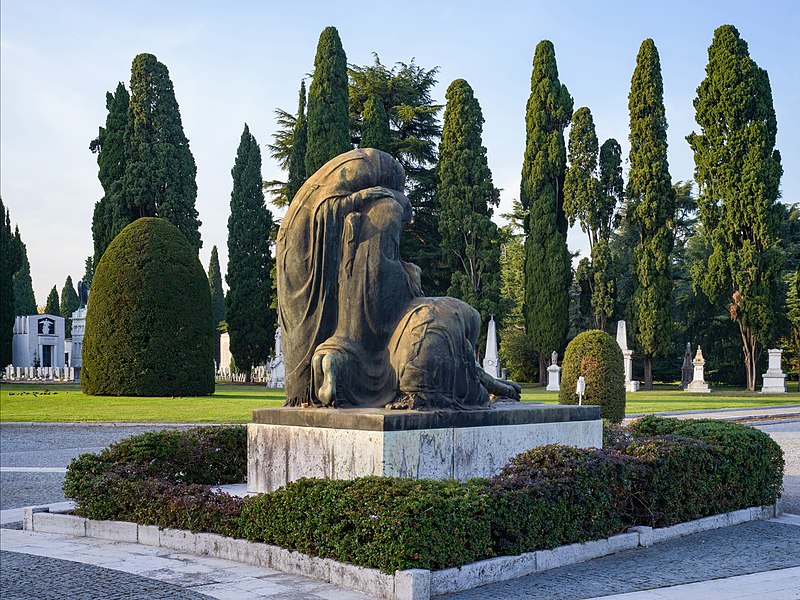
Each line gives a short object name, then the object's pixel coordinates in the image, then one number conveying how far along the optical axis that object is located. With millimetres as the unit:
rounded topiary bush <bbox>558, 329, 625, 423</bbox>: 18016
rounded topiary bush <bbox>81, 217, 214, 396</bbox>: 27875
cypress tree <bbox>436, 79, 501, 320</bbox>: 39906
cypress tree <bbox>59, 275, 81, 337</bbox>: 74850
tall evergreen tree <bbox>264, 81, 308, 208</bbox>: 42031
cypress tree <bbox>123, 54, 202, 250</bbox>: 39188
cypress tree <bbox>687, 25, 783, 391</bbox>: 37125
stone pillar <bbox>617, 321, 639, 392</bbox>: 39312
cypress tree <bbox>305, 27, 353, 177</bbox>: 38500
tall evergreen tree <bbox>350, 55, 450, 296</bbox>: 42438
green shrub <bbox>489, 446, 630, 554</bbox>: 6199
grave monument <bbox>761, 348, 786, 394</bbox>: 37188
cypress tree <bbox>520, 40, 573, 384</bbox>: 41250
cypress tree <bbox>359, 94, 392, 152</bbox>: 39656
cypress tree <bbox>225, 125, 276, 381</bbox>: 43531
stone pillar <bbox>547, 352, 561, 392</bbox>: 39212
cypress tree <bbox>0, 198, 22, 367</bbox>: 40781
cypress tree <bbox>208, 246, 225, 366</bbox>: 64275
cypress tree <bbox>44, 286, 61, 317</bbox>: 70000
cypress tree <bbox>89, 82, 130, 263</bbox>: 39500
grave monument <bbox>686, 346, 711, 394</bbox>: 38812
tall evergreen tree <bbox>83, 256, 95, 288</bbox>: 76162
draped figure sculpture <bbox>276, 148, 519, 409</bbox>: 7844
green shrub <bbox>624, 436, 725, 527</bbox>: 7523
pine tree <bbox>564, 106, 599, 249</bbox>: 41781
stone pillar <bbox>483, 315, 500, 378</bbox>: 36375
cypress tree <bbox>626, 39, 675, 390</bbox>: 39594
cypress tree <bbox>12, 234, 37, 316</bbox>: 62469
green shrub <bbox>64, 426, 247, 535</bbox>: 6957
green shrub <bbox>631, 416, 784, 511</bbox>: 8438
